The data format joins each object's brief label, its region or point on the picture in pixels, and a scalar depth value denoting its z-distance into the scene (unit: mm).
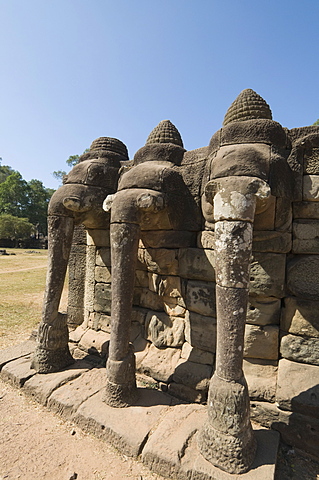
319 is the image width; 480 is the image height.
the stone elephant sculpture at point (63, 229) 3926
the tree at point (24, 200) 39344
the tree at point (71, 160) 42625
